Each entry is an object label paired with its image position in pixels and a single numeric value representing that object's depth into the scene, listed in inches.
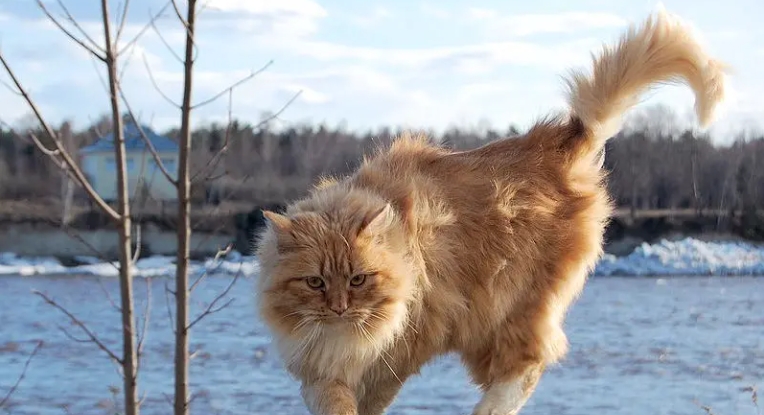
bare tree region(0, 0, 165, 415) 149.0
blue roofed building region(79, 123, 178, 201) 1456.9
